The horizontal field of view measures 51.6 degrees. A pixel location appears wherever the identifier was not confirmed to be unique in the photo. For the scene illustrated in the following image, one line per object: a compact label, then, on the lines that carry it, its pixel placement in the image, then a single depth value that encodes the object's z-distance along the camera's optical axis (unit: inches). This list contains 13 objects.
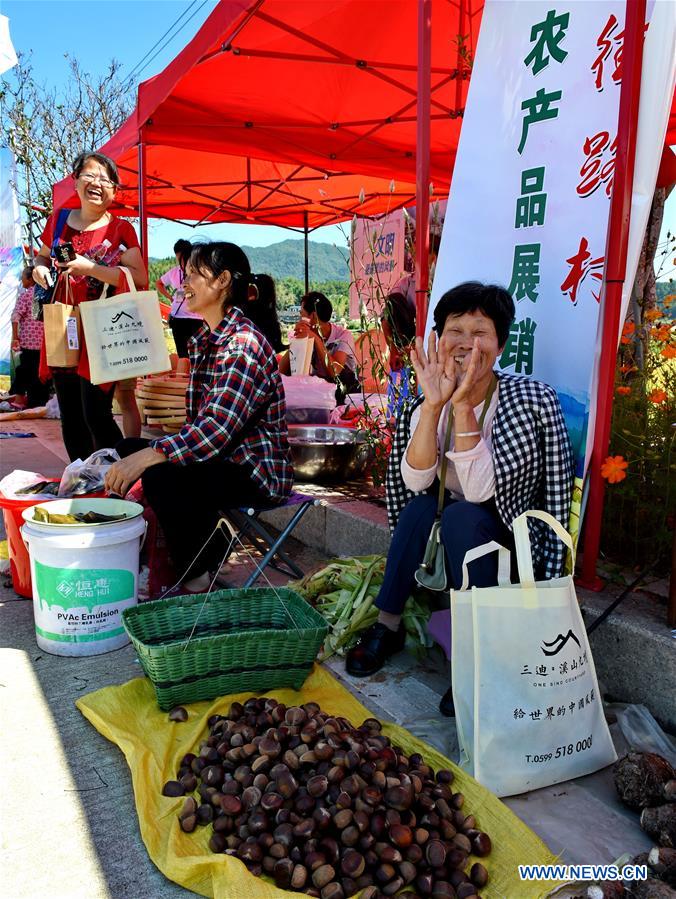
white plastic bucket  104.7
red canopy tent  160.9
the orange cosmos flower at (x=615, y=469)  92.2
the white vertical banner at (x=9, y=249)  443.2
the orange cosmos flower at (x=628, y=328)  109.8
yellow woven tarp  63.8
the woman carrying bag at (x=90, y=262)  157.4
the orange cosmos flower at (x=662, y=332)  108.9
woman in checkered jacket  89.6
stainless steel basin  166.1
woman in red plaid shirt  116.9
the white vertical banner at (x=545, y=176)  99.6
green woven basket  89.3
